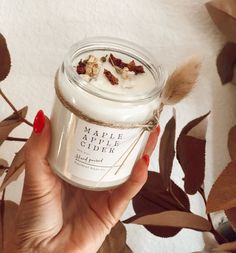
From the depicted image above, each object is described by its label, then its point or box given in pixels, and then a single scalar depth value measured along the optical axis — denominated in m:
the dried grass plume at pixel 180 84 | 0.56
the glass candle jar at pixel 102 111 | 0.50
